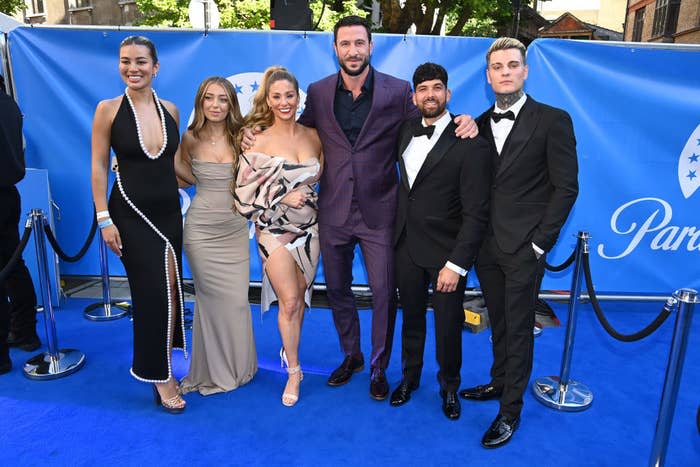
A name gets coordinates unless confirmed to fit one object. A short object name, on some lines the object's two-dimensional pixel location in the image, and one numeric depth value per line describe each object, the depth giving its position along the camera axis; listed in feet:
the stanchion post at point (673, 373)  7.54
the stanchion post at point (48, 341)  11.69
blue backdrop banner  14.58
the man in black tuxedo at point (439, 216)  8.95
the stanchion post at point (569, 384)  10.76
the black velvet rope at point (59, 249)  12.37
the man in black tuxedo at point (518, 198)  8.42
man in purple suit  9.86
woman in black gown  9.07
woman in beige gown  10.19
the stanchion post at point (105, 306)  15.19
